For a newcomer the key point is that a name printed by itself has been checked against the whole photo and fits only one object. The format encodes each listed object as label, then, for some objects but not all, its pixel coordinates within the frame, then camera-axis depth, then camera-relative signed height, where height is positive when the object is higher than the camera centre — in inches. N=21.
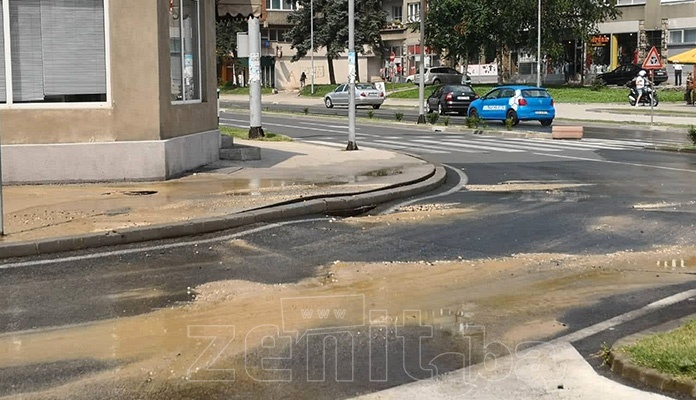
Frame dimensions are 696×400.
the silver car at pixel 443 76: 2728.8 +54.4
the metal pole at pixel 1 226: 408.9 -51.4
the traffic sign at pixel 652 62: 1438.2 +44.6
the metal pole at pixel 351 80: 880.3 +15.2
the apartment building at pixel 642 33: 2623.0 +165.3
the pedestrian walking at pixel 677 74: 2551.7 +46.8
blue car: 1425.9 -14.9
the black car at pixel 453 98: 1759.4 -4.8
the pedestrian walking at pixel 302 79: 3383.4 +65.9
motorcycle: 1919.3 -8.5
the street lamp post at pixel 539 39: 2341.3 +133.1
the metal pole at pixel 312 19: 3122.5 +250.5
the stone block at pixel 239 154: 777.6 -43.7
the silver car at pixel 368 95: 2142.0 +3.4
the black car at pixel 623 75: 2556.8 +48.4
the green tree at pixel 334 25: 3107.8 +229.2
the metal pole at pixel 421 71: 1461.6 +36.6
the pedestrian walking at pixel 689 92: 1993.1 -0.3
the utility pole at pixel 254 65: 901.7 +31.5
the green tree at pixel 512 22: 2453.2 +185.1
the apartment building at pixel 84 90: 594.2 +6.8
